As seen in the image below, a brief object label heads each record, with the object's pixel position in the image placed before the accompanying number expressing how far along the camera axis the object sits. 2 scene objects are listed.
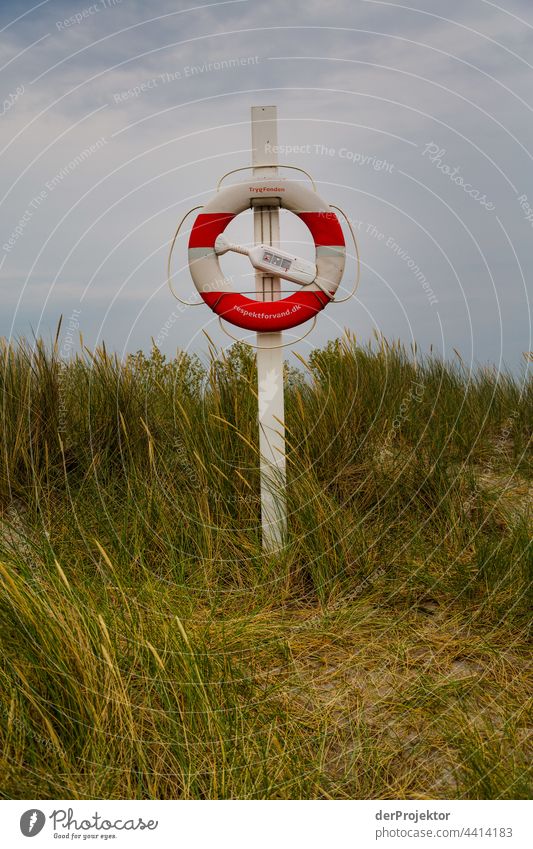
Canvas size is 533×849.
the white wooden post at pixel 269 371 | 3.96
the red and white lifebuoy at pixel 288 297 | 3.96
